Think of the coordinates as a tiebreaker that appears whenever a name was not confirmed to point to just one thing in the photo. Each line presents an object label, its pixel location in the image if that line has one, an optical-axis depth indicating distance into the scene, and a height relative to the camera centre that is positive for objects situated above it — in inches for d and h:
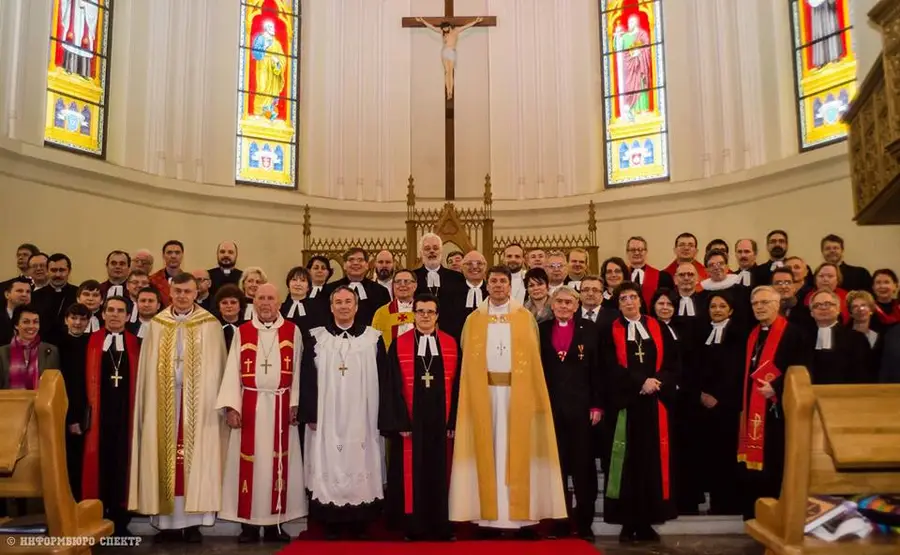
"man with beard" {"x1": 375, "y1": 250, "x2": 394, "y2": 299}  313.7 +33.1
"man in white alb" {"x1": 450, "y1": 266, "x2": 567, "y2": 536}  221.8 -21.1
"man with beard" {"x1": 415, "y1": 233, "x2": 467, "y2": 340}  290.8 +27.4
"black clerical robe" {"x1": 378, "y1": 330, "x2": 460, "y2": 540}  220.4 -20.1
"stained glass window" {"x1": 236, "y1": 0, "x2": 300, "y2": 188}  512.7 +166.0
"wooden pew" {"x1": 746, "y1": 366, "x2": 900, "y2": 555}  130.5 -15.4
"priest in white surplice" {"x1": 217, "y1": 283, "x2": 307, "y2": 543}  226.8 -19.1
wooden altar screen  464.8 +67.3
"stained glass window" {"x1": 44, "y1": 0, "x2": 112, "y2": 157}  431.8 +152.5
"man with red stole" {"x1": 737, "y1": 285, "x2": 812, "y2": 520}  226.1 -12.5
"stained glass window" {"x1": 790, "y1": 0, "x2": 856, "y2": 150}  434.3 +153.1
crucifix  507.2 +200.8
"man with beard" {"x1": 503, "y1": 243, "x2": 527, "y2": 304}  301.2 +32.8
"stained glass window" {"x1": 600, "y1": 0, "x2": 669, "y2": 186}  510.9 +163.9
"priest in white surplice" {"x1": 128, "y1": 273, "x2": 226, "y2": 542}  224.7 -18.4
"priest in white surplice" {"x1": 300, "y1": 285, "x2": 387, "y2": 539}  221.1 -18.4
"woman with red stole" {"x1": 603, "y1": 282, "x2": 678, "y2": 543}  225.0 -18.9
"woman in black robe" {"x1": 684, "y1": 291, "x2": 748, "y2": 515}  247.6 -14.5
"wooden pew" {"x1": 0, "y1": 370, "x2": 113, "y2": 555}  138.0 -15.9
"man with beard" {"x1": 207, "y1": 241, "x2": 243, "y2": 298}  334.3 +36.1
